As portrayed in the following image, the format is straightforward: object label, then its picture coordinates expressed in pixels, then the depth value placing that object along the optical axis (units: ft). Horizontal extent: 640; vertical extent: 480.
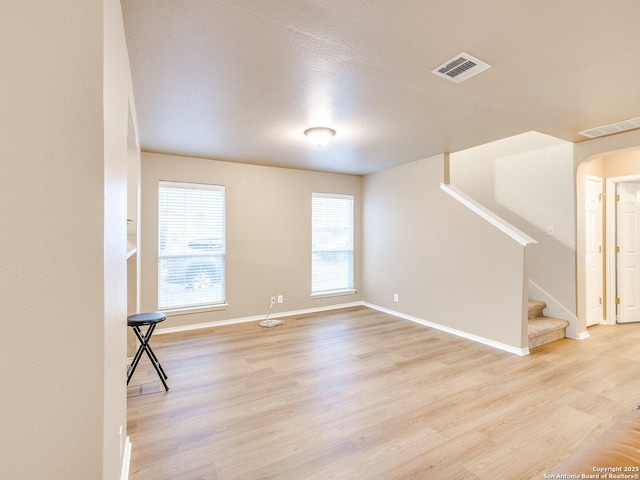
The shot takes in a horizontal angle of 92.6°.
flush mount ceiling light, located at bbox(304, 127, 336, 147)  10.96
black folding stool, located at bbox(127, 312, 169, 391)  8.50
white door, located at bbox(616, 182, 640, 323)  15.31
